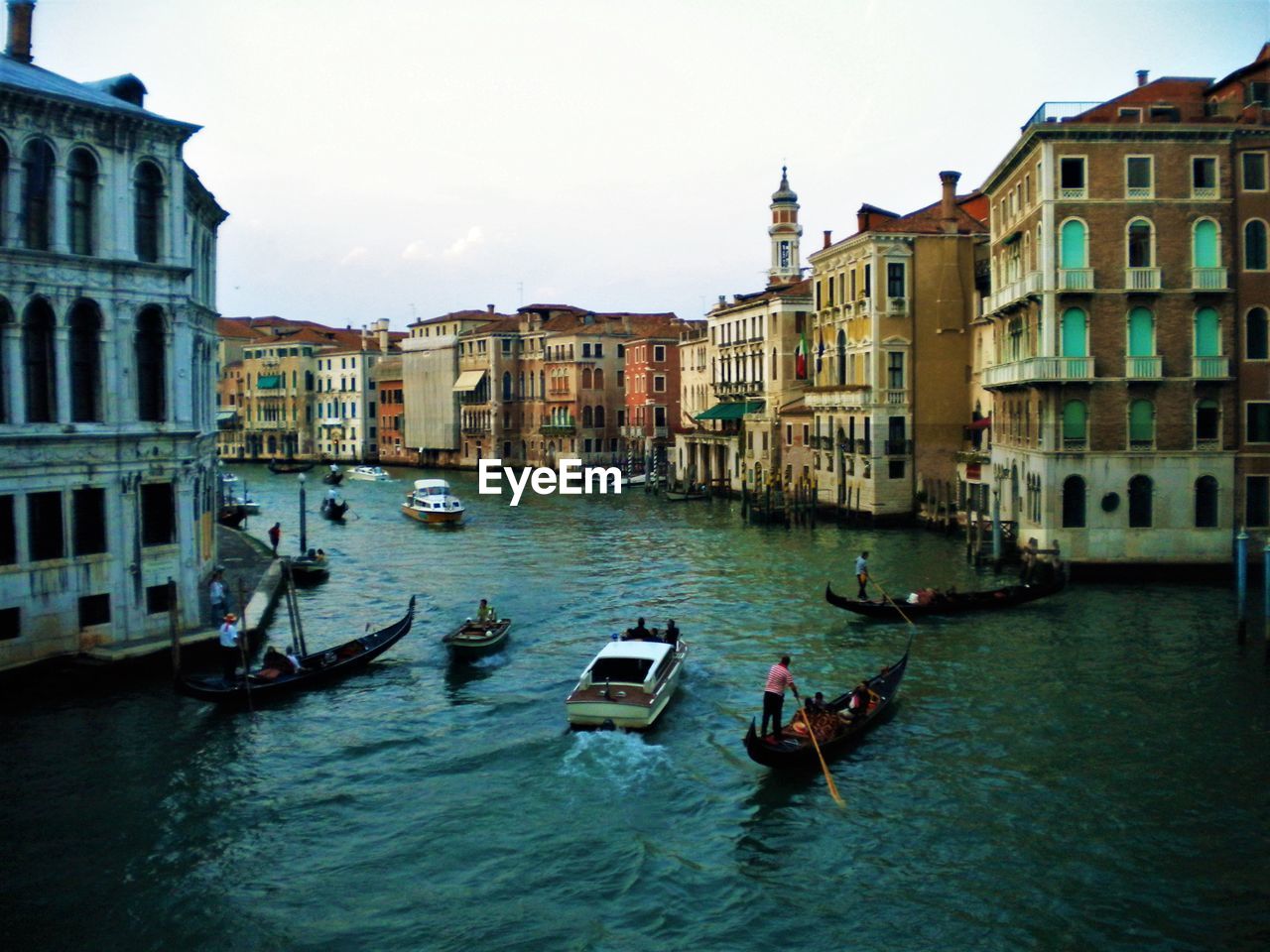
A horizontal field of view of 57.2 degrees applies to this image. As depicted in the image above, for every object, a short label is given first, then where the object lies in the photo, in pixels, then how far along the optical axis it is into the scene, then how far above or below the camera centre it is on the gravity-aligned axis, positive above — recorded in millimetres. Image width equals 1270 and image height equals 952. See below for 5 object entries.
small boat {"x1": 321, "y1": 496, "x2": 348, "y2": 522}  48812 -2046
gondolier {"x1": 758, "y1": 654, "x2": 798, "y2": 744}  15383 -3170
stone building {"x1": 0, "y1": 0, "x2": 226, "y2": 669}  17703 +1507
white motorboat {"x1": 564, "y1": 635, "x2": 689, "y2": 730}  16859 -3441
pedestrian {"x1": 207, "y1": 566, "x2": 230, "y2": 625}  21947 -2615
